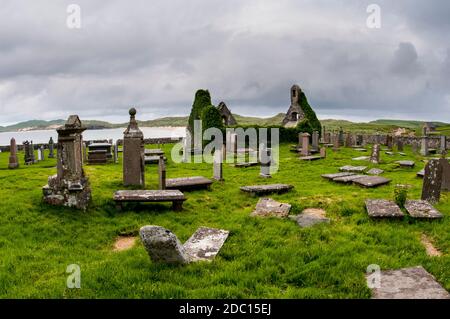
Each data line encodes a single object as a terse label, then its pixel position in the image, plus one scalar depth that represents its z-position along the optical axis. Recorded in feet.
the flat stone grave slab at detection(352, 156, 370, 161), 72.48
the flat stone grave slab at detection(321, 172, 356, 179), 49.80
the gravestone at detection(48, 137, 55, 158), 88.36
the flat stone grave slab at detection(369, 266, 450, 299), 16.02
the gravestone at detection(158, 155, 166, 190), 38.14
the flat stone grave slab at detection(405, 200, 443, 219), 28.53
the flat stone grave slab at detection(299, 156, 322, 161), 72.28
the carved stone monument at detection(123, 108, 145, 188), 42.68
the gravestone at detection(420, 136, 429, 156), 85.15
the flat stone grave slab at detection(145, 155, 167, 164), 66.90
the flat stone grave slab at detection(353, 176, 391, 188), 43.98
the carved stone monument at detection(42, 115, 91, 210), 31.53
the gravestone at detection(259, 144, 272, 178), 53.11
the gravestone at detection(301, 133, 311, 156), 80.29
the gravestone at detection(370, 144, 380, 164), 67.44
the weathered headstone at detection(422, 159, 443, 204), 34.37
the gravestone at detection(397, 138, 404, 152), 94.31
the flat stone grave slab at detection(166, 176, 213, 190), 41.24
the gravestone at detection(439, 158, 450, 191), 40.57
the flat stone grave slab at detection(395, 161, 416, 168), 61.72
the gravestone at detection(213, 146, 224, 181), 49.24
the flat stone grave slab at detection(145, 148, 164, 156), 75.41
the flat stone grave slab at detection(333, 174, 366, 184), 46.85
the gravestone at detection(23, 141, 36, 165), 74.59
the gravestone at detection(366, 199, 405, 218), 28.91
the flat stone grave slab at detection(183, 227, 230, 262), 21.56
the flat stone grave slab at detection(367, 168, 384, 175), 54.49
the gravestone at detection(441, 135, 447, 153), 87.35
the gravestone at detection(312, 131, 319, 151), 92.29
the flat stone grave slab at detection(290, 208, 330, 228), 28.50
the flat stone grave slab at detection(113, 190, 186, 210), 32.42
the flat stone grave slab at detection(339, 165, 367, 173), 57.16
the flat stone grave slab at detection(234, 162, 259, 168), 64.75
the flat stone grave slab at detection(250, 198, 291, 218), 31.04
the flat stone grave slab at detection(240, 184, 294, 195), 40.40
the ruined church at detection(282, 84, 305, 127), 127.24
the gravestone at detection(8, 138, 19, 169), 66.27
